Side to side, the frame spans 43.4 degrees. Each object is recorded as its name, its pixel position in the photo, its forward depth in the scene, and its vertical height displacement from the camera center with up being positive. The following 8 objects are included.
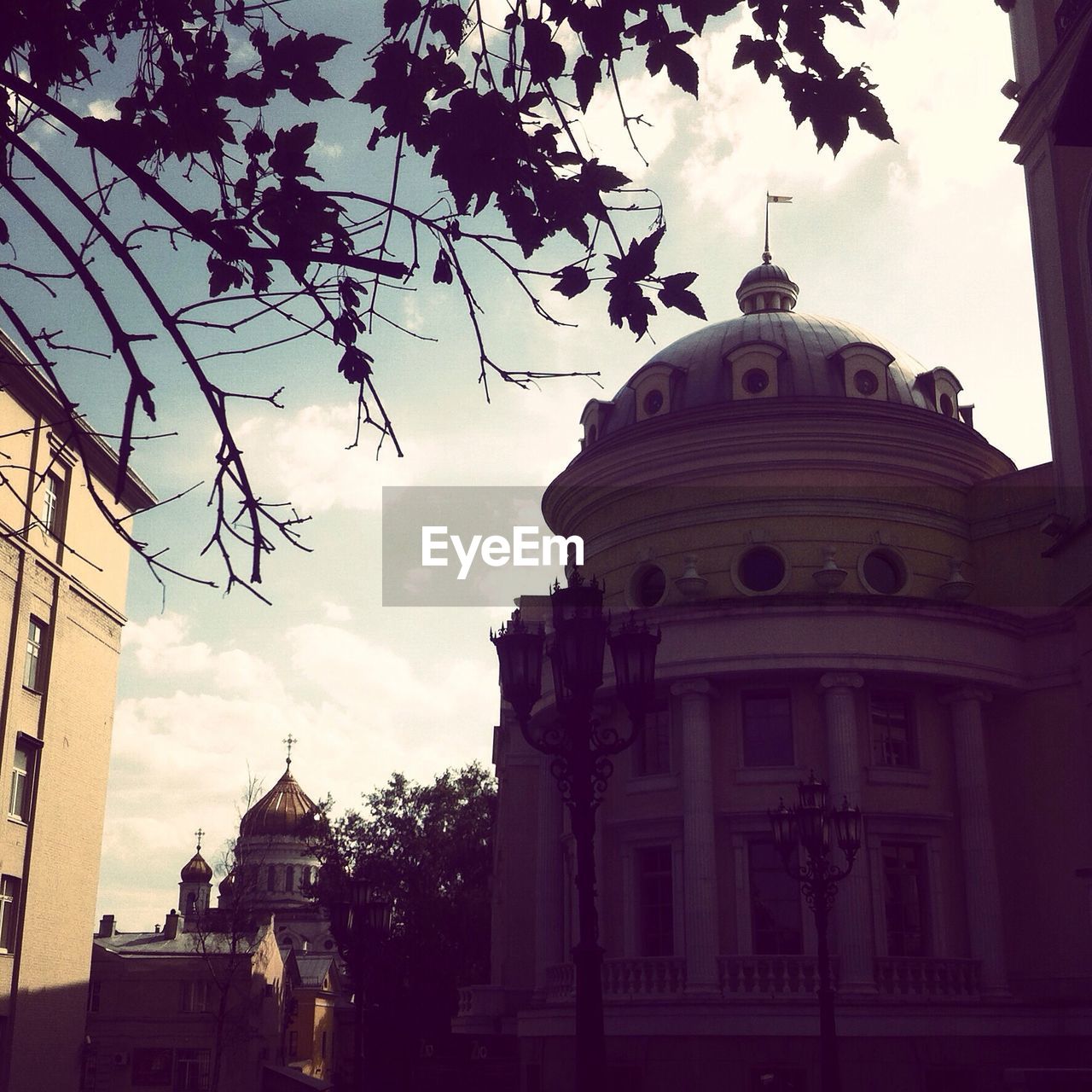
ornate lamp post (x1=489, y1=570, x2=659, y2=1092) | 10.05 +2.24
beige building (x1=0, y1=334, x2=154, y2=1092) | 26.30 +4.54
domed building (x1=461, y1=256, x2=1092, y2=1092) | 26.42 +4.64
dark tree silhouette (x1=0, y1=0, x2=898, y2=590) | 5.45 +3.43
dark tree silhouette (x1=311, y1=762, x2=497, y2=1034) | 55.97 +4.08
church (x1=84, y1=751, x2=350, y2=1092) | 51.25 -1.01
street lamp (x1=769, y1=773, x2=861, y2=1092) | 16.59 +1.74
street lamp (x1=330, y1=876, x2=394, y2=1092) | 22.86 +0.80
